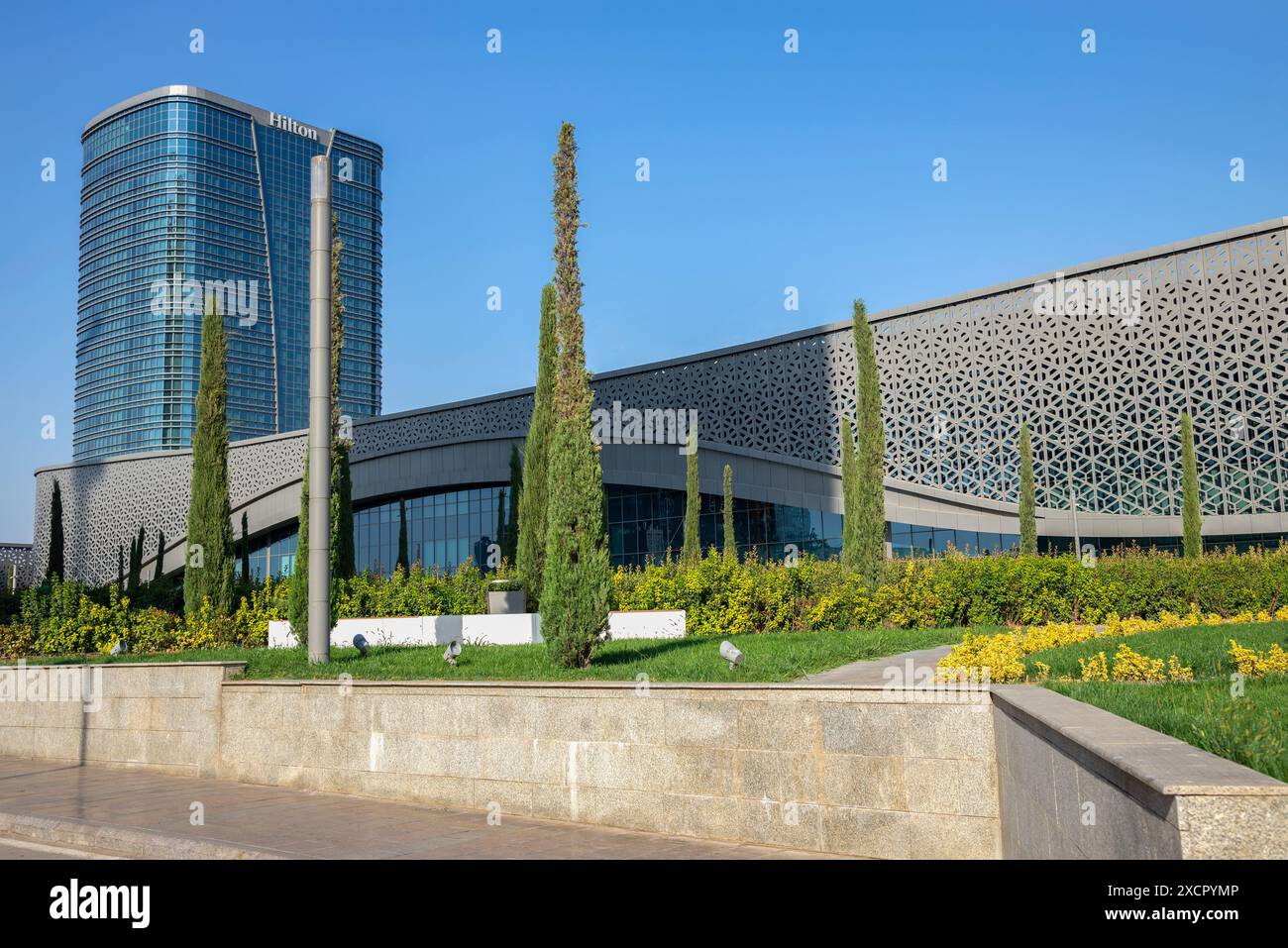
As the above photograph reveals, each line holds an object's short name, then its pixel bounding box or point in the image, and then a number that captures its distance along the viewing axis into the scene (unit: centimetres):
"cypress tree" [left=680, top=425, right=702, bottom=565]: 3513
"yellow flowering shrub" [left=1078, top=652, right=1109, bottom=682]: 785
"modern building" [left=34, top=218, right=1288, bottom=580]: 3347
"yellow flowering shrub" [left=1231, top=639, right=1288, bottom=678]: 758
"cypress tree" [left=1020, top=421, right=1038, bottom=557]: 3100
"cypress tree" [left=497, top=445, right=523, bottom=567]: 3030
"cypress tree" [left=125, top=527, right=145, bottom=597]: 4024
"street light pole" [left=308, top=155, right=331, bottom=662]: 1257
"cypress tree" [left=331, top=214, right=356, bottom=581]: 1803
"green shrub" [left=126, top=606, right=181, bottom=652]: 1969
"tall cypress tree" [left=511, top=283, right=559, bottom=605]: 2045
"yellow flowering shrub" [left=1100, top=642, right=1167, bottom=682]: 779
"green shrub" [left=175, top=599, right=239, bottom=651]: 1991
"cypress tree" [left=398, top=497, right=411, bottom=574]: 4309
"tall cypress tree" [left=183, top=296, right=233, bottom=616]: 2111
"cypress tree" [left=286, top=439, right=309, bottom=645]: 1633
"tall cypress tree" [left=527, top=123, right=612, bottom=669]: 1099
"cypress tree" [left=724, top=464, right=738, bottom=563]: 3725
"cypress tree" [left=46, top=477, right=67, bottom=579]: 4547
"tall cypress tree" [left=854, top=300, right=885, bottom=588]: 1817
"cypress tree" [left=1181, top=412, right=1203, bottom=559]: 3019
